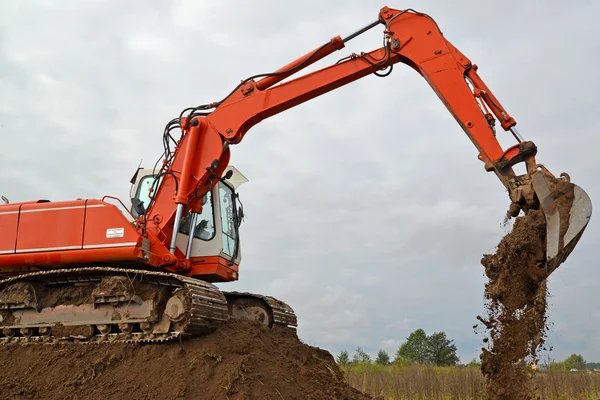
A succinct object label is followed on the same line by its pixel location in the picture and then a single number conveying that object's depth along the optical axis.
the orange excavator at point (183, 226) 6.52
